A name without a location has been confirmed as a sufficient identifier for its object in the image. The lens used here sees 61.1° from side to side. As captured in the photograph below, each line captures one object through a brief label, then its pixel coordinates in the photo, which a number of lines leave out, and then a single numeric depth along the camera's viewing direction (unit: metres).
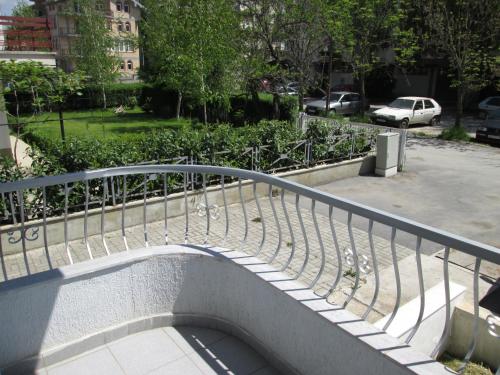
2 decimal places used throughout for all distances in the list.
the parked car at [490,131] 15.93
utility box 10.48
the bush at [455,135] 16.89
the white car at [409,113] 19.50
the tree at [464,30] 16.28
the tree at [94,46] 23.20
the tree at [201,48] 14.16
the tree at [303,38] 16.53
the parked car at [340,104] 23.23
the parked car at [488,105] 23.52
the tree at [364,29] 17.87
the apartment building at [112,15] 50.31
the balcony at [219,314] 2.36
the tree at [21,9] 35.53
